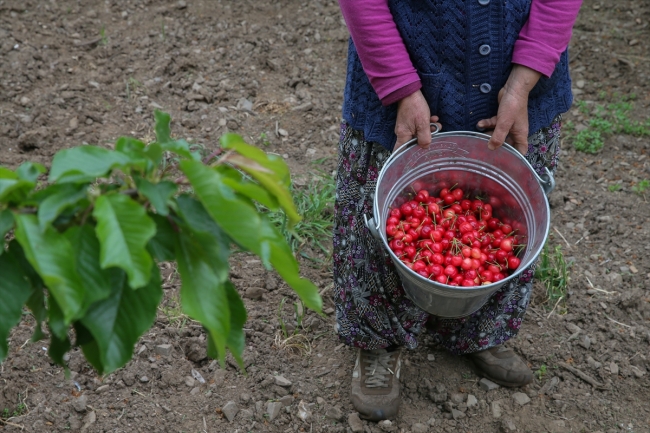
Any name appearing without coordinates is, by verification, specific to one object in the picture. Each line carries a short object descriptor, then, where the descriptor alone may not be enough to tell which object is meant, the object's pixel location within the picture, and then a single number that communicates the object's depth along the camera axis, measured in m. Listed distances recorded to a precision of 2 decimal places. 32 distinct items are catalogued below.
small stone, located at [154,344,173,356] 2.43
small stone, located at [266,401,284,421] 2.28
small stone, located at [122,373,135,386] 2.31
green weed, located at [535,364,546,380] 2.47
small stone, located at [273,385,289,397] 2.35
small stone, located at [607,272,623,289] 2.80
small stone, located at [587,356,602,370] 2.49
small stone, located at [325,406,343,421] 2.30
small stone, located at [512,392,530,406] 2.38
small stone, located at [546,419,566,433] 2.29
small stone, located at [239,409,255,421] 2.26
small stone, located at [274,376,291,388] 2.37
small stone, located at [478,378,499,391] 2.43
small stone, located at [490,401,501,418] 2.34
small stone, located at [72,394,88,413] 2.19
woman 1.79
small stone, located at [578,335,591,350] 2.57
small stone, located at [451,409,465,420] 2.33
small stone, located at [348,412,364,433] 2.27
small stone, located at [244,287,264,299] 2.69
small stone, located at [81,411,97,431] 2.15
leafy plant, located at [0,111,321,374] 0.97
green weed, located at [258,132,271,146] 3.43
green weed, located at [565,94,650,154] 3.55
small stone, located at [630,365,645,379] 2.45
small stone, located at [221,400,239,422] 2.25
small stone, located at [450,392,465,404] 2.39
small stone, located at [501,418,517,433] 2.28
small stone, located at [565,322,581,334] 2.63
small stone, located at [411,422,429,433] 2.28
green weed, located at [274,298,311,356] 2.52
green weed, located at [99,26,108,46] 3.91
